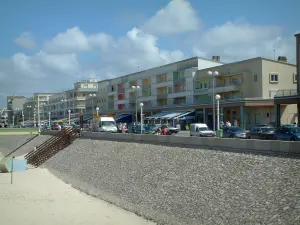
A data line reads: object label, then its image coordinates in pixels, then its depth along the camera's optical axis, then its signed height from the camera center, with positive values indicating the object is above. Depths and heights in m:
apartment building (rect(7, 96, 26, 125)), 162.23 +4.73
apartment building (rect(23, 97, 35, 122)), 145.11 +3.08
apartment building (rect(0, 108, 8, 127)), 177.48 +0.26
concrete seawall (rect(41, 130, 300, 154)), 16.33 -1.59
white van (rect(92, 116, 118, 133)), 50.34 -1.21
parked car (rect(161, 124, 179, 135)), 44.25 -1.80
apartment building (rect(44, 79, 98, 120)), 110.56 +5.71
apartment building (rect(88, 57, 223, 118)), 65.94 +5.77
